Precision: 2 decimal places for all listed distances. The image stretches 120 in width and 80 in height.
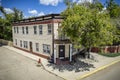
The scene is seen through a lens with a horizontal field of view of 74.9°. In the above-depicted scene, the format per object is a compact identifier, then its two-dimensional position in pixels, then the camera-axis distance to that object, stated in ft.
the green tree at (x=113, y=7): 82.55
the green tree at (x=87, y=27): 28.33
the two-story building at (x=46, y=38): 36.86
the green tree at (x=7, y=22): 72.51
